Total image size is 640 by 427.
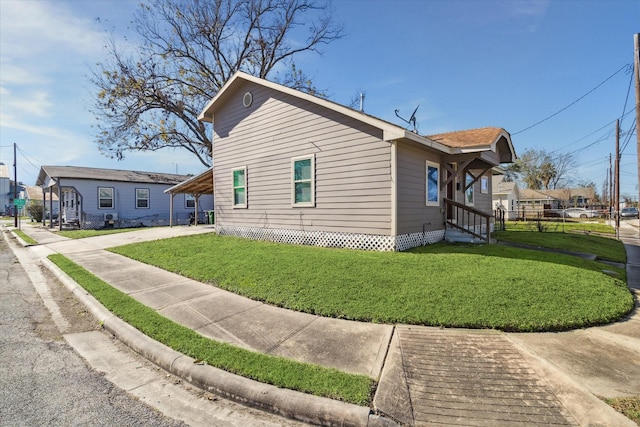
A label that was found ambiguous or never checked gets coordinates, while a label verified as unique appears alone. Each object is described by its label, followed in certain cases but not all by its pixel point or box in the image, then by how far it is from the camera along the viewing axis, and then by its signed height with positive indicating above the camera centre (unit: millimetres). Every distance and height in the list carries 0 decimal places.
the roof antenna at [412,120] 14164 +4050
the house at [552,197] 49750 +1445
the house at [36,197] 32062 +1761
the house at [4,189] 62031 +4345
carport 15047 +1248
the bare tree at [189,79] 19375 +8713
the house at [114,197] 19750 +835
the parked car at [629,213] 41697 -1096
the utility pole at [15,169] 24016 +3281
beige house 8203 +1160
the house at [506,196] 35906 +1237
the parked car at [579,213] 43438 -1153
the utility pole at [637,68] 8133 +3844
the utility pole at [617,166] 19109 +2515
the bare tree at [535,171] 55906 +6517
